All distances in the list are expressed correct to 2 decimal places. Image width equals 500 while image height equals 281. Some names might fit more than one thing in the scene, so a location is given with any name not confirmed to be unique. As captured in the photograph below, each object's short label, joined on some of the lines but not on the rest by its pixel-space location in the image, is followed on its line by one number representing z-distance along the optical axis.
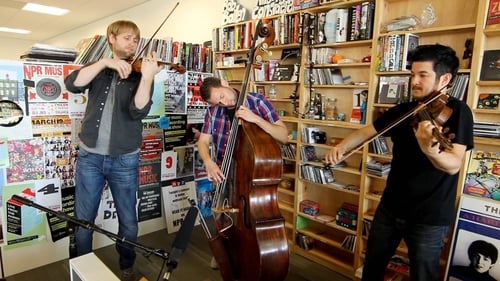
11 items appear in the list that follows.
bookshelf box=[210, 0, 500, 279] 1.88
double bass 1.58
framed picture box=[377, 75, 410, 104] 2.13
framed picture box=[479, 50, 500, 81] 1.78
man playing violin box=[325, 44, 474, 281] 1.29
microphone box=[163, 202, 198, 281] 0.85
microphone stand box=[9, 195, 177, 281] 0.92
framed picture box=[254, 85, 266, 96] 3.29
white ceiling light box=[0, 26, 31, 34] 7.51
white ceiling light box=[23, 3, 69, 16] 5.53
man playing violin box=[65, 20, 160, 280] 1.83
